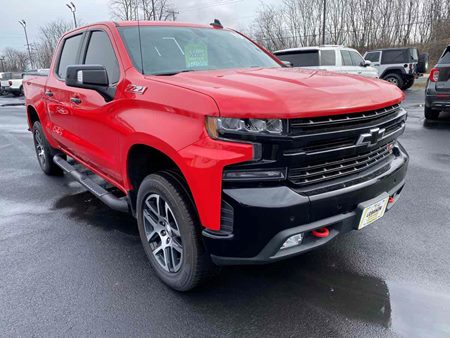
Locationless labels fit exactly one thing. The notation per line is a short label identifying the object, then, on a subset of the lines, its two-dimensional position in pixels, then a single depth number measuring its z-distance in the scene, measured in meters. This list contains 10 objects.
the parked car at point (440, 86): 8.11
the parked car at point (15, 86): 27.53
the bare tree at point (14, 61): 77.56
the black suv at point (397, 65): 17.73
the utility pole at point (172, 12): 38.56
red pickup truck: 2.09
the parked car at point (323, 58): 11.71
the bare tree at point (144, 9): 35.62
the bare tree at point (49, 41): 55.03
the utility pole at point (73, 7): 36.00
